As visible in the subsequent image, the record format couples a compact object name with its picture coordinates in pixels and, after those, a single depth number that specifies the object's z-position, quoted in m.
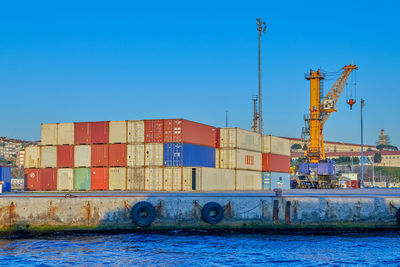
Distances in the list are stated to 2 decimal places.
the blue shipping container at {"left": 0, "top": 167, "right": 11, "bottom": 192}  50.78
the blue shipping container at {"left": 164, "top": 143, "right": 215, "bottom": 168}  52.31
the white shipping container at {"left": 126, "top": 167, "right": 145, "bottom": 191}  52.62
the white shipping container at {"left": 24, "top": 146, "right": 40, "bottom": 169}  57.97
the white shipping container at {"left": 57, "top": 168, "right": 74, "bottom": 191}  55.41
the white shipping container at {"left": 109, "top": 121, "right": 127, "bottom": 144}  54.16
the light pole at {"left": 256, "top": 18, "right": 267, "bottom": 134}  67.60
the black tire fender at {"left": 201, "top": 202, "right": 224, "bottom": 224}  29.97
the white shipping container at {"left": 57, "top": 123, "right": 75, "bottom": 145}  56.72
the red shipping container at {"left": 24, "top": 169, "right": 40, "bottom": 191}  57.31
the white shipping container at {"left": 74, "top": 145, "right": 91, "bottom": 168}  55.12
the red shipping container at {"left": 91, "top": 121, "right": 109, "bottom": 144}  54.88
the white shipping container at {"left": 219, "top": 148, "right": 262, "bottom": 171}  60.46
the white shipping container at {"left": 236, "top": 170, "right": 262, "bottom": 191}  61.19
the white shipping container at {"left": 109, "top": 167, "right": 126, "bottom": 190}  53.31
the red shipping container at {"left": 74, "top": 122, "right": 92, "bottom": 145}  55.75
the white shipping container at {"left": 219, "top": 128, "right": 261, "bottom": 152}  60.84
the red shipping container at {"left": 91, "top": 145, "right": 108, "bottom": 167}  54.38
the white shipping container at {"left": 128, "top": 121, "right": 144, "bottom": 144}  53.60
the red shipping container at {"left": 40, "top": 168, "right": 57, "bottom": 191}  56.41
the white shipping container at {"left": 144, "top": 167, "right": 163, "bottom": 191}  52.16
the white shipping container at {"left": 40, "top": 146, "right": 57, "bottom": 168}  56.96
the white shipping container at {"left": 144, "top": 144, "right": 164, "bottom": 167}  52.53
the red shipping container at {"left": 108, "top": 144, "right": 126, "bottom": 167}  53.75
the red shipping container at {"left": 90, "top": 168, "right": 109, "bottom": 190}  53.88
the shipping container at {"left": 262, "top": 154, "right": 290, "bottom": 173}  69.50
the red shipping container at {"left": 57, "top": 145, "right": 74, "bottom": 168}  56.03
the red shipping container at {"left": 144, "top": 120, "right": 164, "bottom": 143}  53.16
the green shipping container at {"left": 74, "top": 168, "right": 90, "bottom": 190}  54.75
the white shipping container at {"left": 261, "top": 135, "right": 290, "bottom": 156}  69.62
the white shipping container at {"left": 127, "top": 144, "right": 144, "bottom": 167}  53.12
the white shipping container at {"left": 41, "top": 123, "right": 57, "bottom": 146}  57.80
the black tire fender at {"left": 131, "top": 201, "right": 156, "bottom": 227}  29.58
